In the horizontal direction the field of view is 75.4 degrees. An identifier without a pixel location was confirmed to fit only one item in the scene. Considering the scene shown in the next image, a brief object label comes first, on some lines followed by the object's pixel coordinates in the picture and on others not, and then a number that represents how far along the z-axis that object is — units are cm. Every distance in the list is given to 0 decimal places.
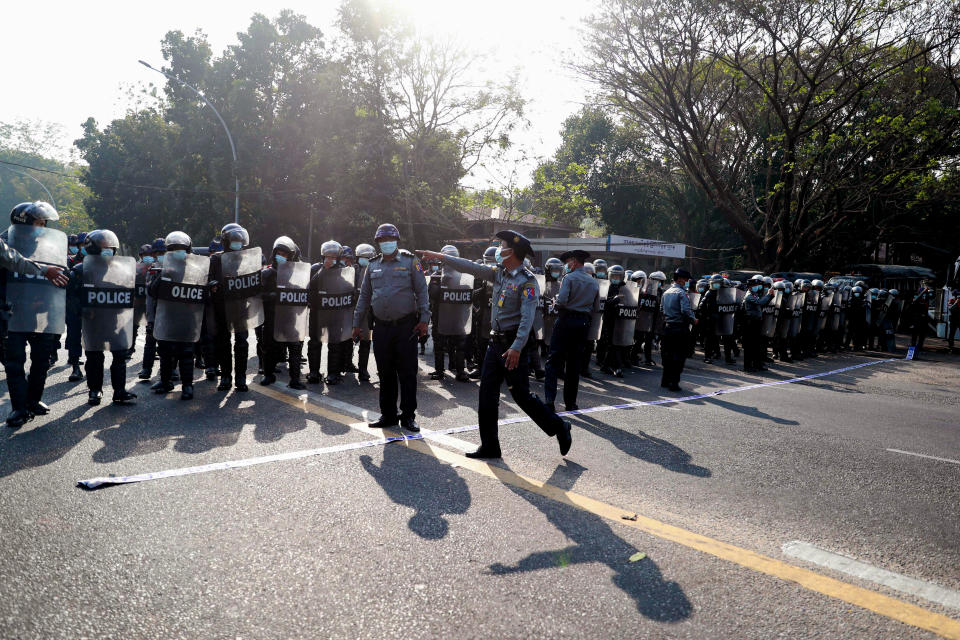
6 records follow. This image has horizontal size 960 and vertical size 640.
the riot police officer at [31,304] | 565
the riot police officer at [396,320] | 607
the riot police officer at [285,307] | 804
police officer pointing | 521
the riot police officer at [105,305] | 641
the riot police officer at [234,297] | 755
